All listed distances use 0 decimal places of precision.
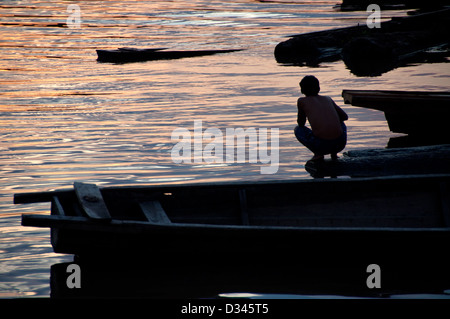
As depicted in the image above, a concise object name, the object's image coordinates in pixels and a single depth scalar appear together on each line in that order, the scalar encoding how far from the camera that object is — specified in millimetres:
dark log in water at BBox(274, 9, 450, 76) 37531
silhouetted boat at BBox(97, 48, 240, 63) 40437
